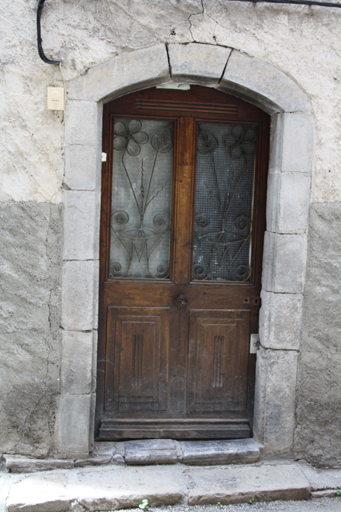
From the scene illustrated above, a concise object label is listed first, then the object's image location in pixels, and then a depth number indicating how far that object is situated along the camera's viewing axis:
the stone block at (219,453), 3.32
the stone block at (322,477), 3.20
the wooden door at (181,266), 3.41
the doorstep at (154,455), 3.20
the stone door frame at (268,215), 3.06
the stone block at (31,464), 3.15
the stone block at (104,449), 3.30
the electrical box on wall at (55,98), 3.01
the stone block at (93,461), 3.24
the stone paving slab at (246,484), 3.06
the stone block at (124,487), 2.96
